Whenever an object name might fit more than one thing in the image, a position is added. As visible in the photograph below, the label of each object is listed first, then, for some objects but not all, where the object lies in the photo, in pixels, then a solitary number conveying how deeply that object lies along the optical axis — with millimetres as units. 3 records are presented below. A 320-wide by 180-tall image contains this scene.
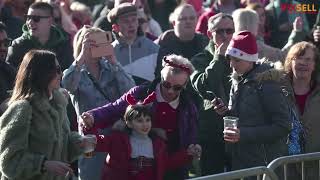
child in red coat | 14672
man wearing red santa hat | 15039
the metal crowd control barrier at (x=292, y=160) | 13687
